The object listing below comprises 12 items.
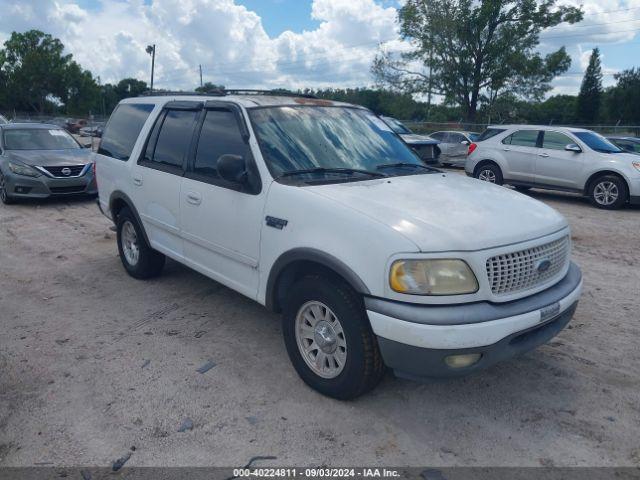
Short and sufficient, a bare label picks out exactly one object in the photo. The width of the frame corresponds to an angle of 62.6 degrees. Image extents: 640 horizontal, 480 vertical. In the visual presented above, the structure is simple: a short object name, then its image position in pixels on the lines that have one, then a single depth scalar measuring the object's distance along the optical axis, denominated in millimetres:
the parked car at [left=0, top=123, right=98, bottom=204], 10062
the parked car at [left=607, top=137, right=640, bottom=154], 14159
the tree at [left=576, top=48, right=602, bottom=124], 68312
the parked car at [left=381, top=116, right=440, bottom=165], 13781
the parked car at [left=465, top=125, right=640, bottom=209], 10633
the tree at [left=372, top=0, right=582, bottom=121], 37219
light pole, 41281
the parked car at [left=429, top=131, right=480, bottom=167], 18297
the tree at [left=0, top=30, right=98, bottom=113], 68875
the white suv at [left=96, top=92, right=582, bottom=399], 2896
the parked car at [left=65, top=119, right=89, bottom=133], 44425
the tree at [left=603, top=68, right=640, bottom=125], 66625
